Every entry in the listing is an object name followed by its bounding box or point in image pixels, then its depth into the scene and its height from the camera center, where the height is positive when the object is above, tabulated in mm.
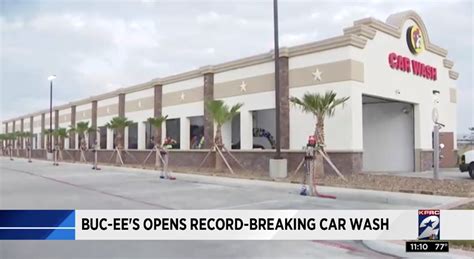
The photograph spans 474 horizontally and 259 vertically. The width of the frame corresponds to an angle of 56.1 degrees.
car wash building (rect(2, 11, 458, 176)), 19125 +2600
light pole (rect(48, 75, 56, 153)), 39684 +1410
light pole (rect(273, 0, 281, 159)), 17453 +3408
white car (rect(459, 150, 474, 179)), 17469 -584
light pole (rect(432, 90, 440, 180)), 15688 +76
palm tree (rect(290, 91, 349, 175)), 17375 +1646
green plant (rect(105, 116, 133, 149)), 32688 +1702
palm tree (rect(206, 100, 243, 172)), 21812 +1724
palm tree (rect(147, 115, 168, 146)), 28325 +1729
